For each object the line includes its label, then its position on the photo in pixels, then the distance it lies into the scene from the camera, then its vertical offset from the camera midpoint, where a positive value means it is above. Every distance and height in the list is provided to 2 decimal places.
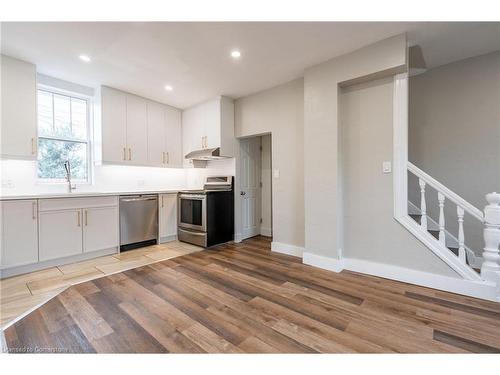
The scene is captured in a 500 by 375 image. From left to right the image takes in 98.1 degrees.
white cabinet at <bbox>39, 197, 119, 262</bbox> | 2.68 -0.53
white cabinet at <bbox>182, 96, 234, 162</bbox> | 3.83 +1.11
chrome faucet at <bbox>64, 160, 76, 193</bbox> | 3.23 +0.19
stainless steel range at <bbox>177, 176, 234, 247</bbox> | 3.63 -0.49
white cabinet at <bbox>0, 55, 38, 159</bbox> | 2.58 +0.96
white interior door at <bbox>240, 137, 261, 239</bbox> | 4.18 -0.02
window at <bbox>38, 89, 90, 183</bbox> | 3.16 +0.79
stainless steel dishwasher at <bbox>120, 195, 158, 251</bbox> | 3.41 -0.57
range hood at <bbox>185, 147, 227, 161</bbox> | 3.80 +0.57
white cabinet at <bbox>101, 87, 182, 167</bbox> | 3.48 +0.98
